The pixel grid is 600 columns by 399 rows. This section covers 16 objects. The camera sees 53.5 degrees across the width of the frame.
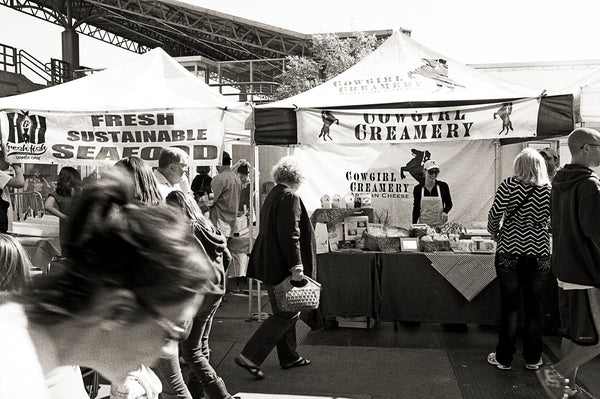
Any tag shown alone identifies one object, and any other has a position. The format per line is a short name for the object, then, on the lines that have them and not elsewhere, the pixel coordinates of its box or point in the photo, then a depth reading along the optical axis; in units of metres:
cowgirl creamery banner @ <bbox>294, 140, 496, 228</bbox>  8.71
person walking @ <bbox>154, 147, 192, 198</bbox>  4.06
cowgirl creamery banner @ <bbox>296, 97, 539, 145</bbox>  5.76
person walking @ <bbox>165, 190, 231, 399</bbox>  3.79
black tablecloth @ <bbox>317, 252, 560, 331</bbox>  5.88
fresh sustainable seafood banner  5.96
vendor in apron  7.13
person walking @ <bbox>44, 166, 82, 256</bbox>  6.14
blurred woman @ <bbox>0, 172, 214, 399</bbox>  0.89
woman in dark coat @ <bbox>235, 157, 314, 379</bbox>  4.59
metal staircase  18.98
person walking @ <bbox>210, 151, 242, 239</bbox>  7.70
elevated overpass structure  25.09
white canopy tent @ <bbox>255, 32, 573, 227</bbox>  5.66
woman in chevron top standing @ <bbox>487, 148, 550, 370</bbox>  4.67
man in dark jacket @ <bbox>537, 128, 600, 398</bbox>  3.98
